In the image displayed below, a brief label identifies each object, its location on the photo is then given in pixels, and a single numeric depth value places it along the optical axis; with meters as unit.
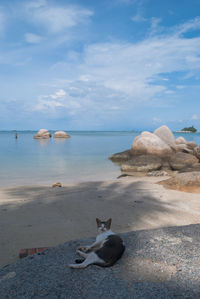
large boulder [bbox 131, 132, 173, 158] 18.53
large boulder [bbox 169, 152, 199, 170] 15.34
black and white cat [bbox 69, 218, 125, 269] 2.75
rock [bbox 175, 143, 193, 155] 20.69
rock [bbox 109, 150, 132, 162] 19.33
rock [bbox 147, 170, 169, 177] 12.45
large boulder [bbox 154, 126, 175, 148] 21.53
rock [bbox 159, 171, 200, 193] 7.61
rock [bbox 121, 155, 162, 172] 14.55
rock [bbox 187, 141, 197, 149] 22.58
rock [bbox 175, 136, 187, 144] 25.55
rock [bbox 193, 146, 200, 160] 16.71
